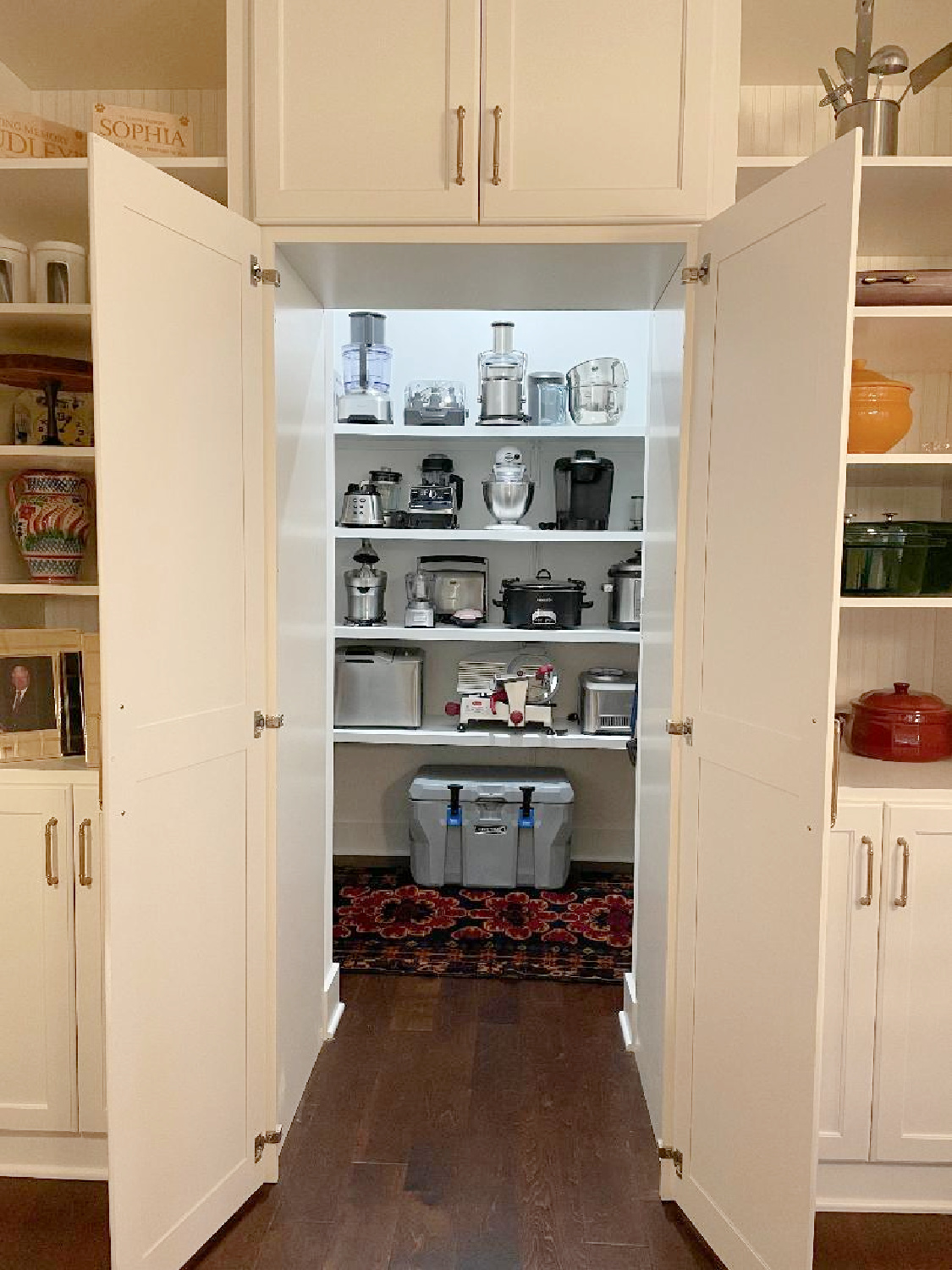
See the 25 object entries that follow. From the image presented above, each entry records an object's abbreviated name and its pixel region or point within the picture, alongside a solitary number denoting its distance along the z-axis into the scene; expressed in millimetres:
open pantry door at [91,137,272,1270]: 1757
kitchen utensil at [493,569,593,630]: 4199
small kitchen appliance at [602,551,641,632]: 4184
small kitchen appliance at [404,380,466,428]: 4180
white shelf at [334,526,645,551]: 4121
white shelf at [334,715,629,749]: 4168
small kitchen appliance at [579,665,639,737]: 4215
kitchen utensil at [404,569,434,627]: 4234
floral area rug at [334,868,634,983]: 3518
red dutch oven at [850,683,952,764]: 2371
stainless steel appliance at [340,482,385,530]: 4152
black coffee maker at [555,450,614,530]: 4102
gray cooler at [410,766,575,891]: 4238
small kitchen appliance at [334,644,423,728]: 4258
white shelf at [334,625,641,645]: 4148
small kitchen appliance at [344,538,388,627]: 4273
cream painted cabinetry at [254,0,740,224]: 2041
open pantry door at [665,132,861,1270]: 1747
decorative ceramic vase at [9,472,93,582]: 2400
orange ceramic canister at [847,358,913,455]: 2211
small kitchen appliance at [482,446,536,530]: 4184
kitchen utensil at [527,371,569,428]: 4219
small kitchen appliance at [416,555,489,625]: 4344
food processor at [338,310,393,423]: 4148
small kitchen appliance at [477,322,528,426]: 4156
